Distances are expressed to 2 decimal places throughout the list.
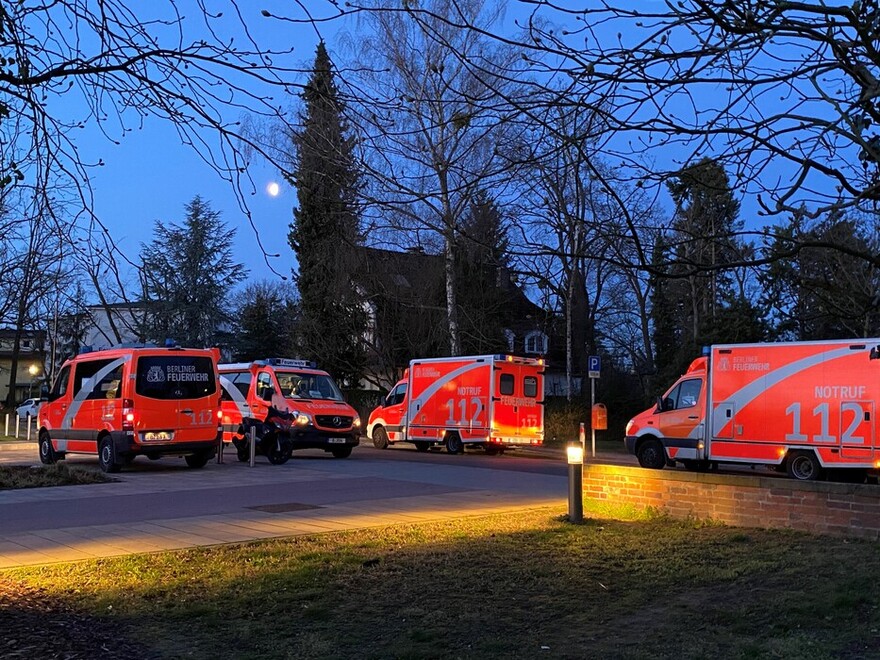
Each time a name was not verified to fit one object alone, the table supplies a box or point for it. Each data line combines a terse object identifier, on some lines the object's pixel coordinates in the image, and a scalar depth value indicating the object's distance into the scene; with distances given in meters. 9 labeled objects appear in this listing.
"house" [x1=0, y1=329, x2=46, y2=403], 49.22
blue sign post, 27.09
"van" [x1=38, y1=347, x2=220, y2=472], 18.03
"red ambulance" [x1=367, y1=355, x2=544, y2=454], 25.78
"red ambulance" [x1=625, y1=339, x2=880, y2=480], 16.83
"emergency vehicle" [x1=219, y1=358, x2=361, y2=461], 23.17
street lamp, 57.84
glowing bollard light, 10.39
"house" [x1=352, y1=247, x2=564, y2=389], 34.97
